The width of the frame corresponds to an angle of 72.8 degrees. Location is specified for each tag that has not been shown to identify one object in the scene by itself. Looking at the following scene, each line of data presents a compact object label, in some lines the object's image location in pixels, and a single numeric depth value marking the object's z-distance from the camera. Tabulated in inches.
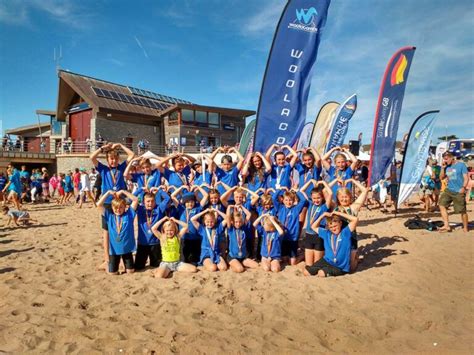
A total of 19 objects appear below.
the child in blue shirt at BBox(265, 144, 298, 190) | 219.3
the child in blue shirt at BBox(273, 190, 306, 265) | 199.5
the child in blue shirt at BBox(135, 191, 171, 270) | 189.8
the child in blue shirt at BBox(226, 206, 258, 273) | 191.5
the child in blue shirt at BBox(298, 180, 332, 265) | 188.5
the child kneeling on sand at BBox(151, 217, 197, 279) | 184.4
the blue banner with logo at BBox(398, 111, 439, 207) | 361.7
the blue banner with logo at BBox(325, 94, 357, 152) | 414.3
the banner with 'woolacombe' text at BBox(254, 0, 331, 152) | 241.3
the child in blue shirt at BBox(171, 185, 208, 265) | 198.1
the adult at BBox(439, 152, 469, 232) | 273.4
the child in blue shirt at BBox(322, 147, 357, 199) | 231.0
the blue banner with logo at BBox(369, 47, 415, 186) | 341.7
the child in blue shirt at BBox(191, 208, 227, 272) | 189.3
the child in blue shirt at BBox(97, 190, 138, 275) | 180.4
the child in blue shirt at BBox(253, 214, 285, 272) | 191.8
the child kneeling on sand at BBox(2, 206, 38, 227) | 324.8
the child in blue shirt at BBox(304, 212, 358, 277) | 175.3
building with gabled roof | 950.4
